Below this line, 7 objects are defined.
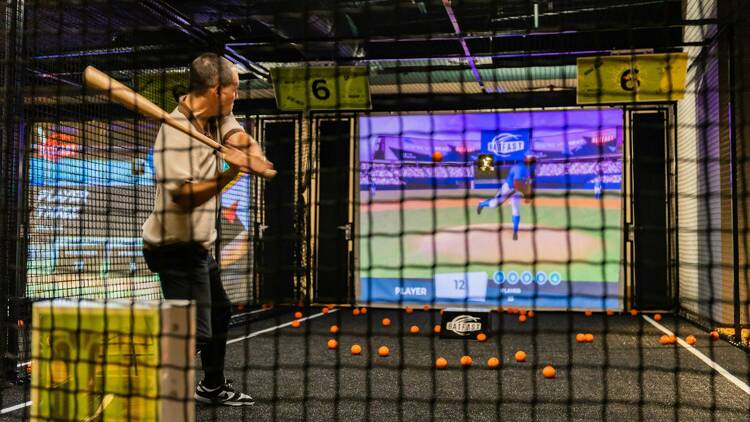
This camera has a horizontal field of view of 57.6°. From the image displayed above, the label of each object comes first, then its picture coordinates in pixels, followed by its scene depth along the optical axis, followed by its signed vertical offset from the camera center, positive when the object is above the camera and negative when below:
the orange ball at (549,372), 3.48 -0.76
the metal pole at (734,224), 4.49 -0.01
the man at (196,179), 2.22 +0.15
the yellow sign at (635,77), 5.14 +1.12
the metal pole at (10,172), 3.36 +0.26
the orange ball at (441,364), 3.70 -0.76
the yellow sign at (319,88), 5.59 +1.14
